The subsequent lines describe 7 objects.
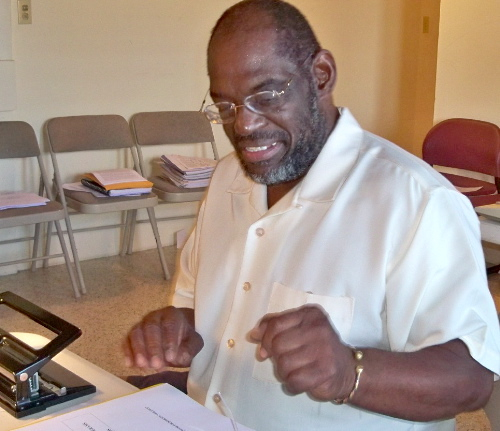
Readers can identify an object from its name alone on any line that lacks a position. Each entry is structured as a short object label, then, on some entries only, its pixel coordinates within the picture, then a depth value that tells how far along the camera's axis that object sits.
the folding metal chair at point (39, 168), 3.93
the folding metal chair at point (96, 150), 4.18
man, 1.21
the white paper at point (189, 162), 4.57
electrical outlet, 4.35
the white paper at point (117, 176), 4.27
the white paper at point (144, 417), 1.12
